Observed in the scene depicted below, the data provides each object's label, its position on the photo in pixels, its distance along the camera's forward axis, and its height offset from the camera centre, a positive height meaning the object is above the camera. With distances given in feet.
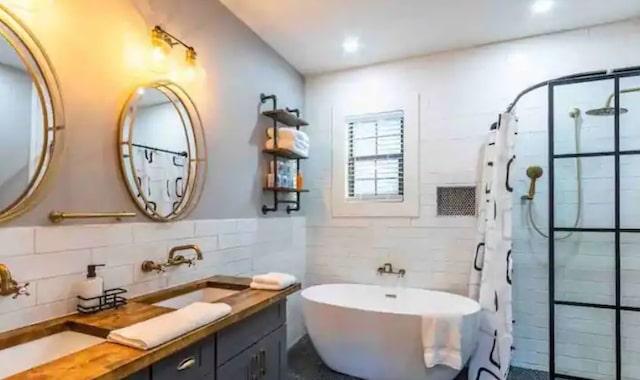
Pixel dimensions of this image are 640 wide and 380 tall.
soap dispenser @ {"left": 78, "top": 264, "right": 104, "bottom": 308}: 4.99 -1.31
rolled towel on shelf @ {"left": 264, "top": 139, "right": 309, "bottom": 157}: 10.13 +1.26
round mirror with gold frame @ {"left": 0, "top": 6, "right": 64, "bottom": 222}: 4.36 +0.89
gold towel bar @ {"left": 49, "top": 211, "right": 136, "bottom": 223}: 4.81 -0.35
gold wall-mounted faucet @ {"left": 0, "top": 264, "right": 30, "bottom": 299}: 4.02 -1.02
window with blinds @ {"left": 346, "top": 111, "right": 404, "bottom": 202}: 11.62 +1.11
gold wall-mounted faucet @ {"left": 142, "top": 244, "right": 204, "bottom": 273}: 6.19 -1.24
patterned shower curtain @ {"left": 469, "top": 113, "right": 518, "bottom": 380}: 8.75 -1.85
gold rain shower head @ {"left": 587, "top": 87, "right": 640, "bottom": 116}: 8.58 +1.96
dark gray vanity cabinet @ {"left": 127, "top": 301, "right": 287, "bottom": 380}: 4.34 -2.28
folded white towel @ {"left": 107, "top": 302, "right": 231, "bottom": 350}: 3.87 -1.53
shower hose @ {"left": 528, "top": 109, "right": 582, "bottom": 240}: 9.16 +0.71
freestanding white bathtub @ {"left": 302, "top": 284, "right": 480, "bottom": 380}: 8.50 -3.43
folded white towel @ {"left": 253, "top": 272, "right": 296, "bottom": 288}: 6.68 -1.60
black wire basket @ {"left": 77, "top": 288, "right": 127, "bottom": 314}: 4.97 -1.55
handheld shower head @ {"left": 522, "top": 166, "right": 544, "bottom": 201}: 9.66 +0.44
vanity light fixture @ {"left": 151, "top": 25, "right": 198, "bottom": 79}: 6.43 +2.59
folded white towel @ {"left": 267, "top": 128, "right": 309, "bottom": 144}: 10.24 +1.60
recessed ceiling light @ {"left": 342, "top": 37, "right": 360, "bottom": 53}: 10.26 +4.14
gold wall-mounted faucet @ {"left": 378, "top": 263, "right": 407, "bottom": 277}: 11.24 -2.37
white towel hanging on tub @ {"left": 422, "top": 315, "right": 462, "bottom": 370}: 8.18 -3.24
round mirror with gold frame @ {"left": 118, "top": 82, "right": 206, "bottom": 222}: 6.05 +0.72
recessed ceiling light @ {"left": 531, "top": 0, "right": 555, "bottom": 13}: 8.38 +4.26
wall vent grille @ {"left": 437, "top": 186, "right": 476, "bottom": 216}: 10.65 -0.24
